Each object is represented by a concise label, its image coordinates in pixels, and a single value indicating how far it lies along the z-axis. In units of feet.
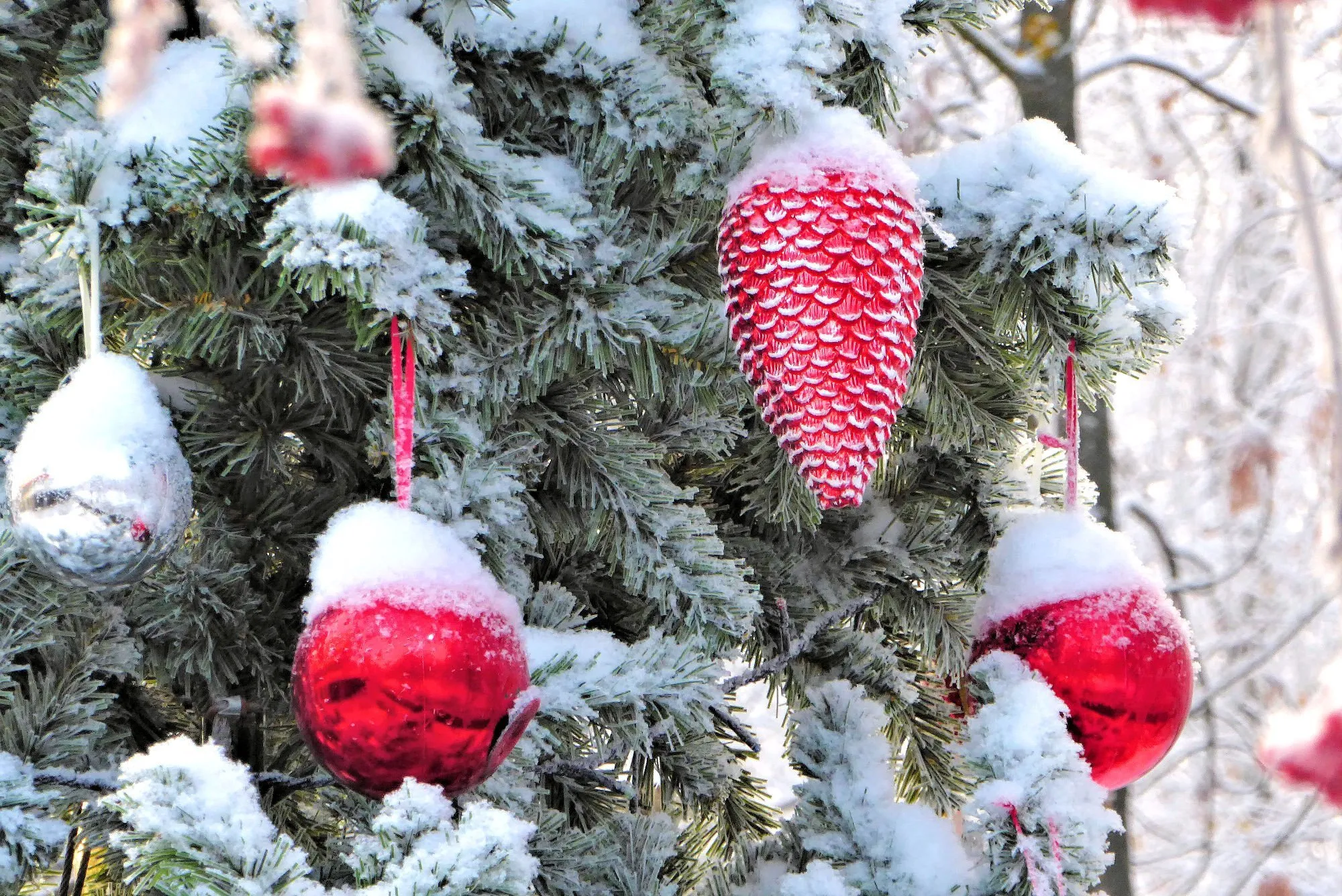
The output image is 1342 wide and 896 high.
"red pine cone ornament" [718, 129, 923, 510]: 5.73
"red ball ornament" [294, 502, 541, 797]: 5.62
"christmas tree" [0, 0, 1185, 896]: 5.66
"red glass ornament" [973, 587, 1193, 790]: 5.95
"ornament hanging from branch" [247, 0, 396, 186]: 4.54
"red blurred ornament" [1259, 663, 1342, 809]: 5.17
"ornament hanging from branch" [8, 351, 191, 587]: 5.64
